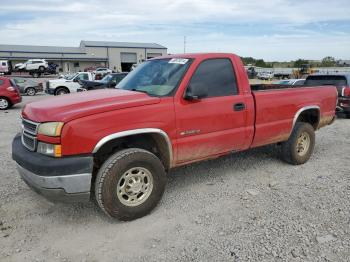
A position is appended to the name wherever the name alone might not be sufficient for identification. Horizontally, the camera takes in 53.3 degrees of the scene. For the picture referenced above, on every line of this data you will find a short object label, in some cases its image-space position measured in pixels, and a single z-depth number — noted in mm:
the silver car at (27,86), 23895
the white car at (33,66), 52156
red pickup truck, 3520
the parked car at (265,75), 48797
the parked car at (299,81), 14109
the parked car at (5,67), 48031
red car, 15062
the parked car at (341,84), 11445
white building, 68438
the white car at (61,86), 21828
